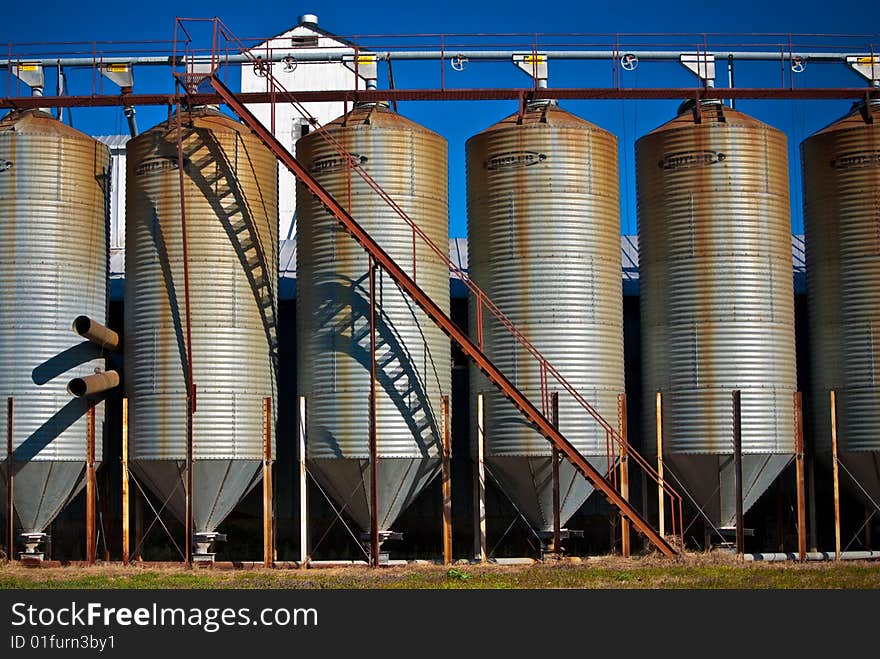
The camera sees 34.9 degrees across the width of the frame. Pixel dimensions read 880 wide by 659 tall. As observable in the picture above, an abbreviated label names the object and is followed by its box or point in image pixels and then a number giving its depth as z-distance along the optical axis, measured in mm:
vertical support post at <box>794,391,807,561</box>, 34469
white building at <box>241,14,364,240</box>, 56406
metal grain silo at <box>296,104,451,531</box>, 35312
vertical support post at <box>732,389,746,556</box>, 34250
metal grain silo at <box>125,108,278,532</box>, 35719
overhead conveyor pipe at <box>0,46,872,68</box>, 45344
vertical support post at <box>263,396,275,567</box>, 35188
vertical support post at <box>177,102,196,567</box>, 35000
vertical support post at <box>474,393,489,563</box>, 35344
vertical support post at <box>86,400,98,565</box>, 35812
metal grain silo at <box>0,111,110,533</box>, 35938
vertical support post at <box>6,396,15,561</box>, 35344
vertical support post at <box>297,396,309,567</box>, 35562
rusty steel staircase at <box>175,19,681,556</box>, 33406
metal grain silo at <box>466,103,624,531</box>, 35625
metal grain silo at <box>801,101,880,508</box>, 36406
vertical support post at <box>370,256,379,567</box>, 34406
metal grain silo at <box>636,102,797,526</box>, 35812
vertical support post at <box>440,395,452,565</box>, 35094
